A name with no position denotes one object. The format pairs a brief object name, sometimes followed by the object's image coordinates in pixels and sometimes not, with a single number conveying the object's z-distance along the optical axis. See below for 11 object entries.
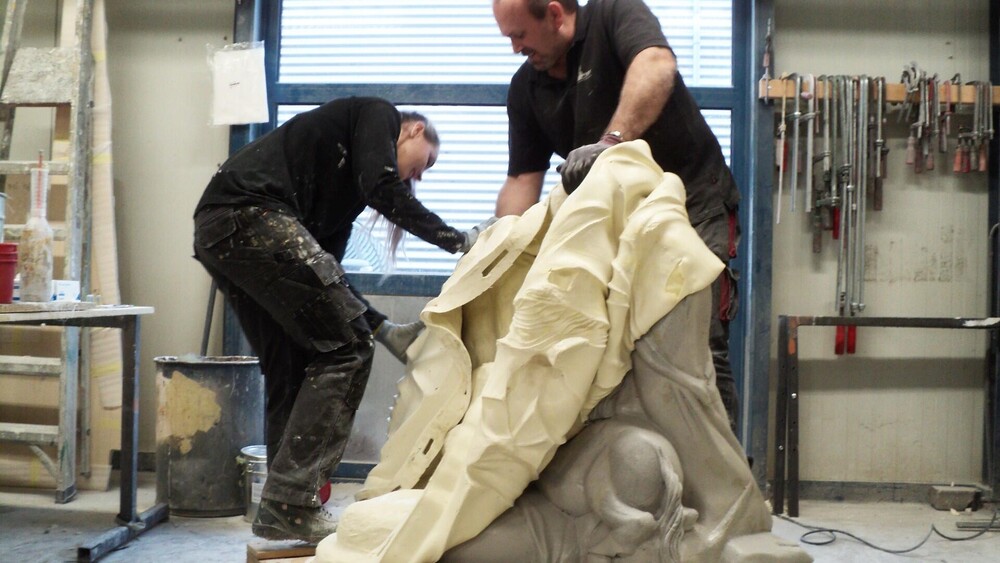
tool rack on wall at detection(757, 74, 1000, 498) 3.39
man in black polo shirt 1.99
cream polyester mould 1.38
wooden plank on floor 2.14
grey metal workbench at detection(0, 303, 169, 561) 2.79
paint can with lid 3.12
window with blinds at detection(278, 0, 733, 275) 3.84
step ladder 3.31
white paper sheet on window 3.72
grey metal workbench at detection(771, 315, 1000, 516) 3.39
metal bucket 3.23
